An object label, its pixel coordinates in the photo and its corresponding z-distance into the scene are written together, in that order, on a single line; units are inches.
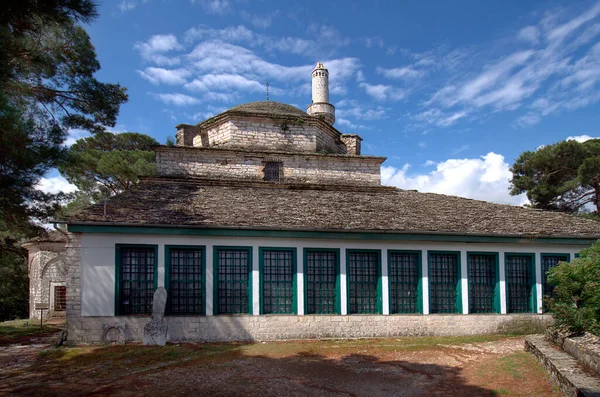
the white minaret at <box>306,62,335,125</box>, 1182.9
